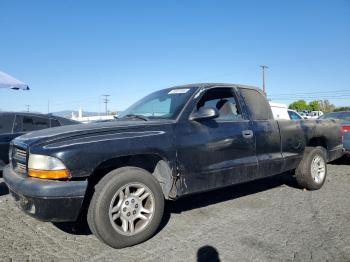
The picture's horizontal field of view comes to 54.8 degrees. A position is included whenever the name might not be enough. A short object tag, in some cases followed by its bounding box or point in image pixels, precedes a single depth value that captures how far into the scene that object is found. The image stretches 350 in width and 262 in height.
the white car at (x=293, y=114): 13.46
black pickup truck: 3.21
